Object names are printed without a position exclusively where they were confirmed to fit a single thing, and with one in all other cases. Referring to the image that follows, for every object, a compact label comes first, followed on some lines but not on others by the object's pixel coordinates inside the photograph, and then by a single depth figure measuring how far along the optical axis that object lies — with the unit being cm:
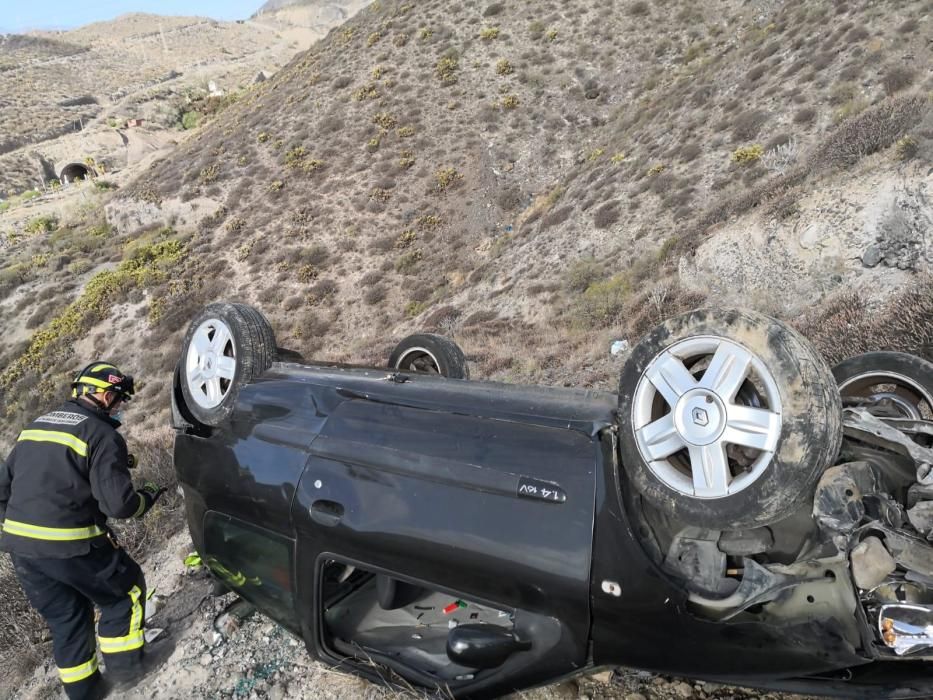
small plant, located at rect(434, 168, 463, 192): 2253
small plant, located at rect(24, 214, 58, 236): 3150
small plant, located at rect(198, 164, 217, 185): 2622
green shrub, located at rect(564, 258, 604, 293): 1237
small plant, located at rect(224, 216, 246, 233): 2353
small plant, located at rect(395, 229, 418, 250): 2073
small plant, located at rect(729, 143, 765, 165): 1286
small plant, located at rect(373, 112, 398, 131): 2541
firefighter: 357
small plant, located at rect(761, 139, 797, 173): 1202
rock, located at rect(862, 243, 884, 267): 761
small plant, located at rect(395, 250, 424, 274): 1961
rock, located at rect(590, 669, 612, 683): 268
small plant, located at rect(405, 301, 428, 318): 1663
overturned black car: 178
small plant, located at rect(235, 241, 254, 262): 2200
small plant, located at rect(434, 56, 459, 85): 2634
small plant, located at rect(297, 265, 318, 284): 2014
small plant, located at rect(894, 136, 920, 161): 798
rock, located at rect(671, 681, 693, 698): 250
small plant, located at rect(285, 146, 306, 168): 2531
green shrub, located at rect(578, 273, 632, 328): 1025
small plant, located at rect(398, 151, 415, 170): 2359
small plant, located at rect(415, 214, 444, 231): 2119
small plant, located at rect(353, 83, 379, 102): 2692
